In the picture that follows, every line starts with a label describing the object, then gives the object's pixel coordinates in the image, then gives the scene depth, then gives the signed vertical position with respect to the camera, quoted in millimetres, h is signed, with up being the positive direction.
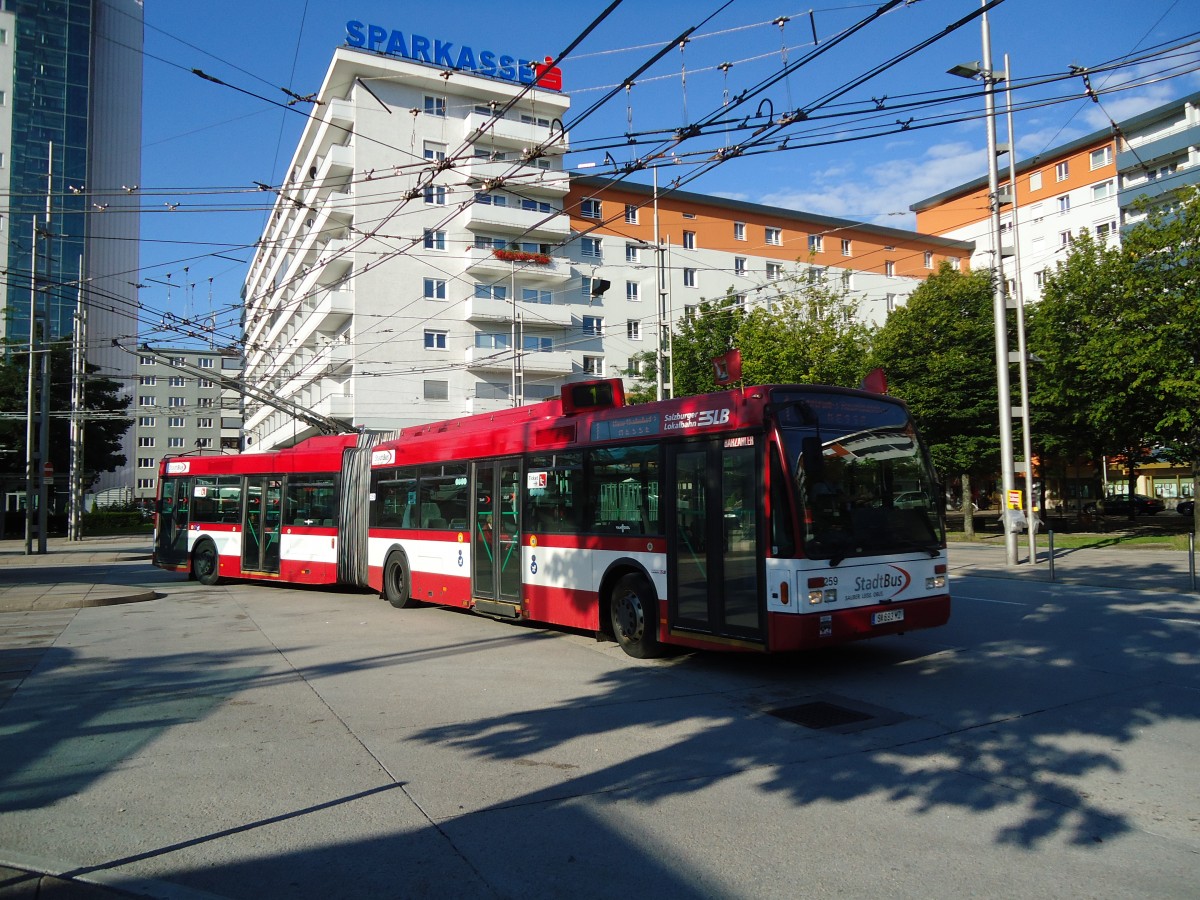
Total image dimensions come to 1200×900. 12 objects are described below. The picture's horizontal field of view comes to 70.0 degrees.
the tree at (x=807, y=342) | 34938 +6146
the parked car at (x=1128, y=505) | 50988 -1311
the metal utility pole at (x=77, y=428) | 38031 +3576
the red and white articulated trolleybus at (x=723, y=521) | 8094 -314
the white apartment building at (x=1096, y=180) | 49000 +18906
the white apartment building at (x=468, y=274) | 44438 +12552
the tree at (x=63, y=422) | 47375 +5087
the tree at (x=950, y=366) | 34844 +5086
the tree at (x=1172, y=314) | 25188 +5089
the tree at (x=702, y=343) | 42531 +7525
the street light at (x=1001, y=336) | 21500 +3793
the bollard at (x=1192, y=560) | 14172 -1313
